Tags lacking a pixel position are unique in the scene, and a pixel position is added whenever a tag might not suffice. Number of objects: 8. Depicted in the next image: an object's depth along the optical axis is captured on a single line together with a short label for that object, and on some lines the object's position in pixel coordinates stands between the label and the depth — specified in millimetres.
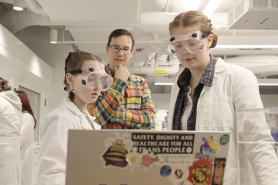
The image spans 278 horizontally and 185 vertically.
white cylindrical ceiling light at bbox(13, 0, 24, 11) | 5023
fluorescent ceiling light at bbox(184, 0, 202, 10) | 5411
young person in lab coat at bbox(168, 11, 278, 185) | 1317
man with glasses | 1778
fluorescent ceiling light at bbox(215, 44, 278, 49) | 6164
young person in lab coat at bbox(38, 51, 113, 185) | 1352
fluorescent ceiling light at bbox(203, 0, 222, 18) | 4495
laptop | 881
